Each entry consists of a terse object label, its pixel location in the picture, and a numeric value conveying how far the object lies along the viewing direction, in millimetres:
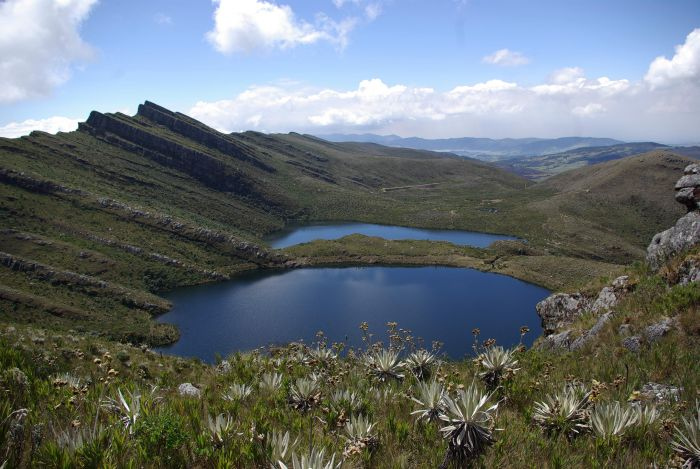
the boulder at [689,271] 12938
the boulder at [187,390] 9312
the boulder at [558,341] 14945
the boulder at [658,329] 10602
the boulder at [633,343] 10695
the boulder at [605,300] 16109
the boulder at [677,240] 15688
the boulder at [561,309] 20250
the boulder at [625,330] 11669
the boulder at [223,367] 12316
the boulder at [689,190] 17844
